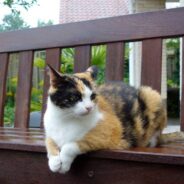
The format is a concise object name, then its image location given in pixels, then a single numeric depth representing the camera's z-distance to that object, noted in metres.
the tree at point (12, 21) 8.31
